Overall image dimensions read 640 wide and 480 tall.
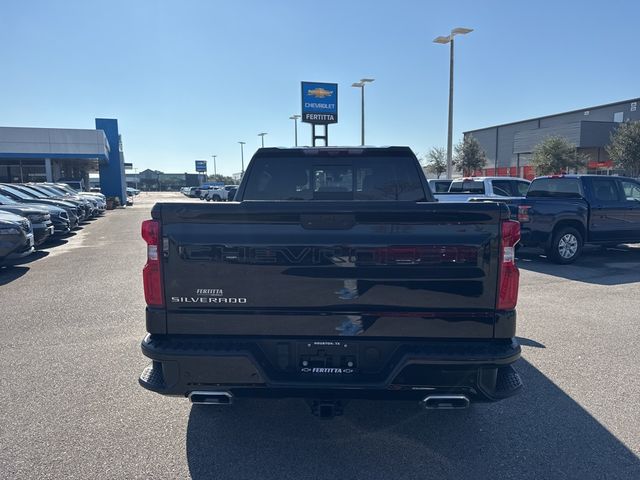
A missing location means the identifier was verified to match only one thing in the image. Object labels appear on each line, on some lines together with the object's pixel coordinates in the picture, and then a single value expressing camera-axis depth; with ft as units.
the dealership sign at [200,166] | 340.59
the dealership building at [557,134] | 164.04
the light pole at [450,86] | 69.21
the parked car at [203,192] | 186.58
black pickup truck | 8.95
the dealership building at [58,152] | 121.90
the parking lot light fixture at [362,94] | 104.68
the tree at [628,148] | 114.93
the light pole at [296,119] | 159.94
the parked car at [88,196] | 74.74
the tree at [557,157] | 145.28
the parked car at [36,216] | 39.34
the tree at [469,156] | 184.65
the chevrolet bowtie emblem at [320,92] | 120.26
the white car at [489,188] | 43.32
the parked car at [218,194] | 158.61
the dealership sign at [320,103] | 119.85
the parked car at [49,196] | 59.30
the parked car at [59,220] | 49.17
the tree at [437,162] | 198.08
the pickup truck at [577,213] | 34.42
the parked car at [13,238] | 30.71
